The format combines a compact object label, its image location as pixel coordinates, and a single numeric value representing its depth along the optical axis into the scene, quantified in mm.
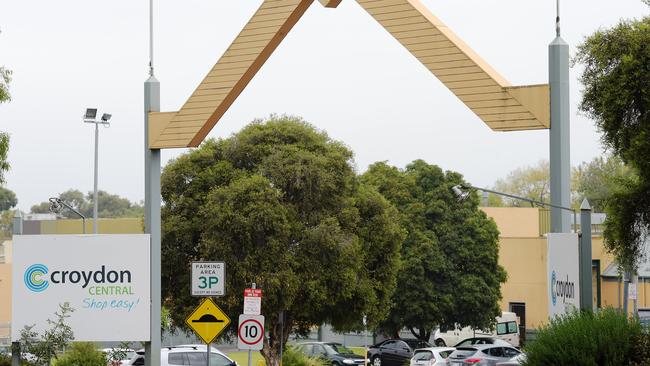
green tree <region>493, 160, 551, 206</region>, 112812
